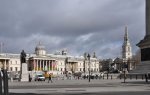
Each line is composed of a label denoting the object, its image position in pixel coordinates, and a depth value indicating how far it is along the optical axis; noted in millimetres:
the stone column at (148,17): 40935
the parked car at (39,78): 51774
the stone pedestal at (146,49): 40935
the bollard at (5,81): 7616
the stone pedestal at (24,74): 46085
